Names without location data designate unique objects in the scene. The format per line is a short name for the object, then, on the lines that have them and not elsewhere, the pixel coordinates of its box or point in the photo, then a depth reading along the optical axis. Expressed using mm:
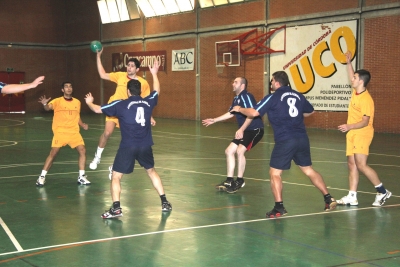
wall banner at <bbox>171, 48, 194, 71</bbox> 35875
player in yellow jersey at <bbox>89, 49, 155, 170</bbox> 12984
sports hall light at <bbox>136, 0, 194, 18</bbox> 35750
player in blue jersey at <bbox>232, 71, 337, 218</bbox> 8617
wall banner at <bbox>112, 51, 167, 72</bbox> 37784
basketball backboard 32156
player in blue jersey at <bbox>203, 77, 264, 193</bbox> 11000
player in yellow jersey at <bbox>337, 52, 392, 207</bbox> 9289
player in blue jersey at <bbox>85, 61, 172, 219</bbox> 8625
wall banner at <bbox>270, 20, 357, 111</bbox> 27250
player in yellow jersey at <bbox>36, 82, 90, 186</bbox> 11773
